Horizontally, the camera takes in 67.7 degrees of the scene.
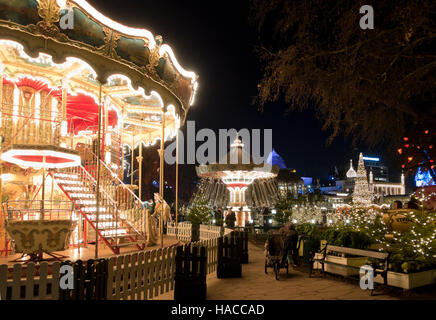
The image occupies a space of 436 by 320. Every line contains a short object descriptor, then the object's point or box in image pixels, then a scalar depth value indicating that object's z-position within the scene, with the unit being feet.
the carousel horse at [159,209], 45.02
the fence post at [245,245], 35.21
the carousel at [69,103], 21.81
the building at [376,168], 417.30
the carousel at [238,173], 66.80
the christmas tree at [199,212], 78.23
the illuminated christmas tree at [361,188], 123.34
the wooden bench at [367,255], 24.23
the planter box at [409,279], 24.02
